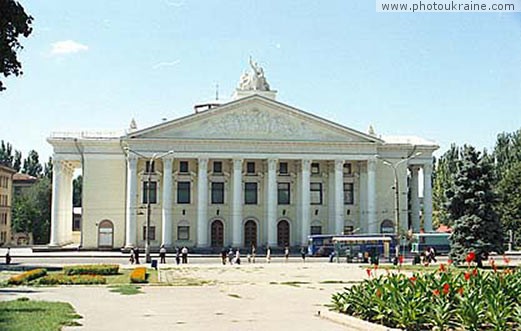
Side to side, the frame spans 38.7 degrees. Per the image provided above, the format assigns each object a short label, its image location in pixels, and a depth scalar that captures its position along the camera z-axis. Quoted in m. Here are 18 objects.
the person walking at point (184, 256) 54.93
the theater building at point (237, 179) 71.69
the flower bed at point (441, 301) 14.62
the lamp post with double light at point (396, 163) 74.38
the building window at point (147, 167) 73.25
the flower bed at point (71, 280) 32.28
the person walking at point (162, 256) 54.88
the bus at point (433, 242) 70.81
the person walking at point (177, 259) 53.83
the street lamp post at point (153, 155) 68.62
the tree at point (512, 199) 75.19
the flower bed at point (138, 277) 33.25
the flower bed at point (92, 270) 37.94
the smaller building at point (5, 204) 99.75
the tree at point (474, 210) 47.28
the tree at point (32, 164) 142.38
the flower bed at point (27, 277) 31.41
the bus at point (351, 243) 62.47
